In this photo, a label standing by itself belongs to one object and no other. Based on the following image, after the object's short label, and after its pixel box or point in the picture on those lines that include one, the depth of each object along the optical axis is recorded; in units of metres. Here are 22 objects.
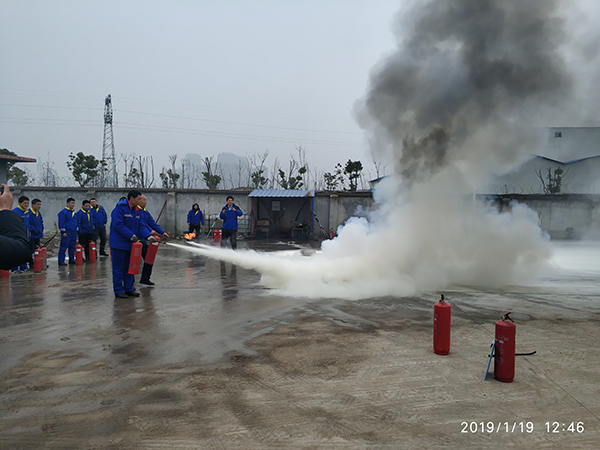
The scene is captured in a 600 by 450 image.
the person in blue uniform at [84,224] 11.53
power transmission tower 31.88
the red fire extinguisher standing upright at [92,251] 11.95
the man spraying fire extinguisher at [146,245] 8.15
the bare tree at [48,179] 28.52
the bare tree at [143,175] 35.32
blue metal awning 21.47
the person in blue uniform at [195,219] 14.84
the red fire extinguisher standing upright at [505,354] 3.67
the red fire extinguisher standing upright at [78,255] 11.26
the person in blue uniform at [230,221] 12.11
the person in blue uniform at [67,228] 11.01
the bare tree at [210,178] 31.95
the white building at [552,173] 24.00
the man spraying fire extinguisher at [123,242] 7.11
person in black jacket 2.58
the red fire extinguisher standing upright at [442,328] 4.26
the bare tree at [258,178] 31.94
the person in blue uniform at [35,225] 10.09
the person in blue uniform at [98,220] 12.12
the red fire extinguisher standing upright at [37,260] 9.86
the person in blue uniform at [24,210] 9.72
